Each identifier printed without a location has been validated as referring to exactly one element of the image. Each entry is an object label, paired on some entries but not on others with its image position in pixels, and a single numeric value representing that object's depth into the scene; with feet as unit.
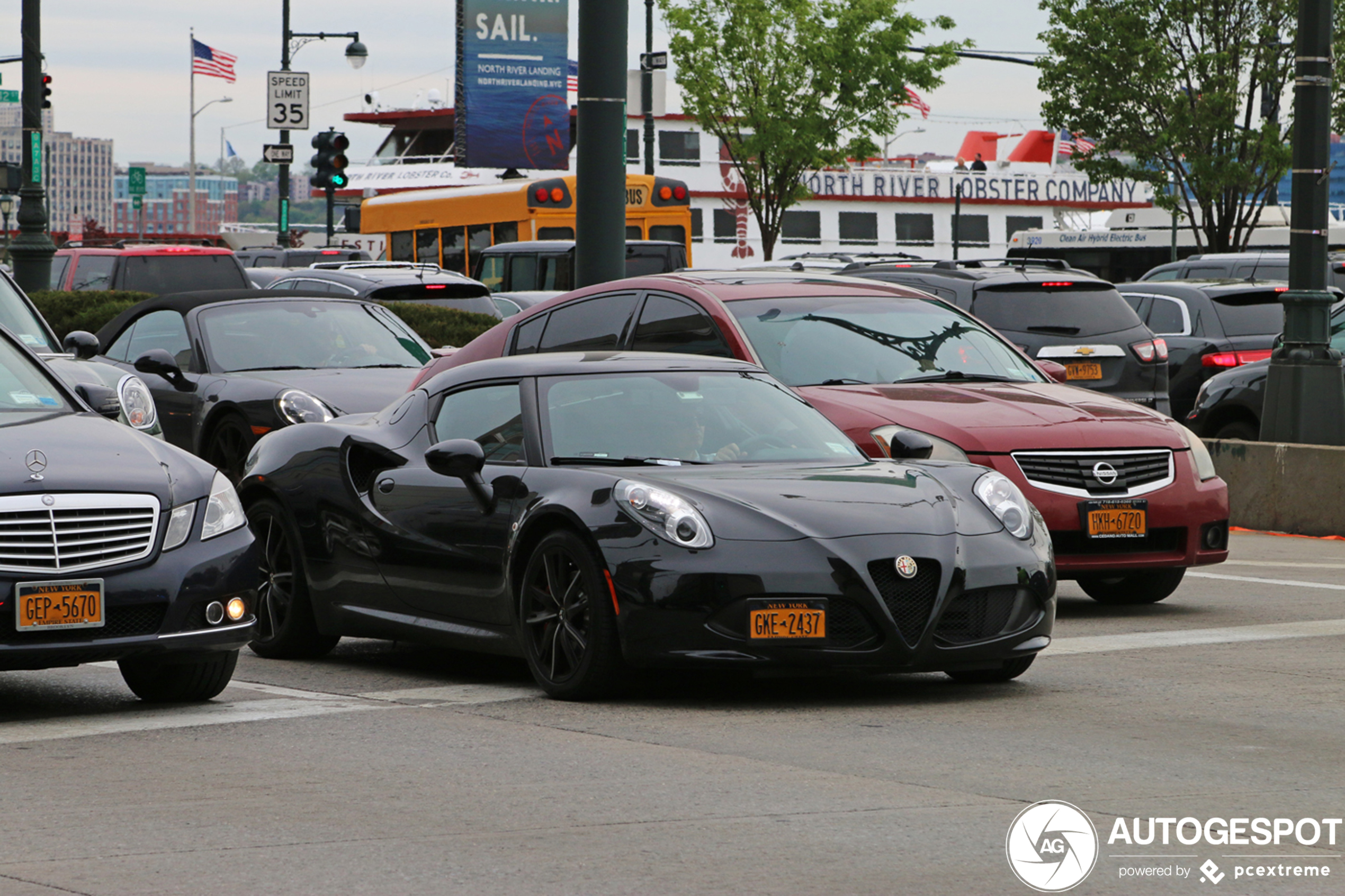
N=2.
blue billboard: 191.62
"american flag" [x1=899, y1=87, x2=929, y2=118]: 180.92
